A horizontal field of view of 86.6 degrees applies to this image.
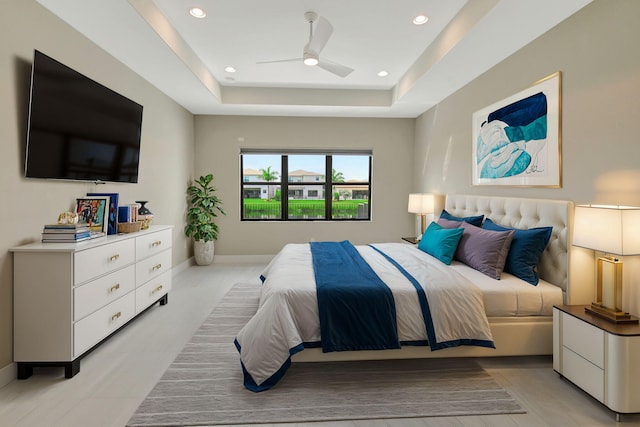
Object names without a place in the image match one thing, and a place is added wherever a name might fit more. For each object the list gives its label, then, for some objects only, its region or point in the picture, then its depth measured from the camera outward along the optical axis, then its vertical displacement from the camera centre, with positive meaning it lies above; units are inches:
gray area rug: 75.1 -43.7
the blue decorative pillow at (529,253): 103.8 -11.4
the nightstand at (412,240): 186.2 -14.2
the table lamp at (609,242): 73.0 -5.6
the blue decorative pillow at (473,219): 139.6 -1.4
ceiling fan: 110.8 +60.7
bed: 85.1 -26.7
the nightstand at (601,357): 71.8 -31.9
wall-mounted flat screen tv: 92.9 +27.4
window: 240.4 +20.6
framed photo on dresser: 109.4 -0.1
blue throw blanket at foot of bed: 87.4 -26.6
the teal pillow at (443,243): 123.5 -10.4
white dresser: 87.1 -23.8
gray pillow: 107.4 -11.4
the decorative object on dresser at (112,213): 118.5 -0.1
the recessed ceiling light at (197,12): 118.6 +71.5
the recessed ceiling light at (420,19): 122.8 +72.0
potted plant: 218.4 -4.6
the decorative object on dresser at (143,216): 134.5 -1.2
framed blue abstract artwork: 107.5 +28.4
